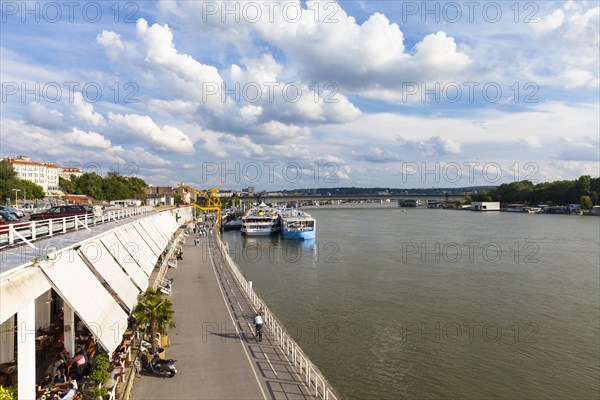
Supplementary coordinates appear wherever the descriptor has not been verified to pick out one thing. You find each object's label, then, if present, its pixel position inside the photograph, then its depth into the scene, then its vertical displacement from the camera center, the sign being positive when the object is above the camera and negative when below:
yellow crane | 110.79 -0.34
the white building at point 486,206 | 154.38 -3.36
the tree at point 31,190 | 81.78 +1.35
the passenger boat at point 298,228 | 66.94 -5.04
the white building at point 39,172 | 132.75 +8.15
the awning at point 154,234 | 26.89 -2.59
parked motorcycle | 13.04 -5.17
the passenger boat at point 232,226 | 94.81 -6.43
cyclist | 16.27 -4.88
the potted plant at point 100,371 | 10.65 -4.34
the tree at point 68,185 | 116.71 +3.31
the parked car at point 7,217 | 22.58 -1.14
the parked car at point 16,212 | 32.33 -1.17
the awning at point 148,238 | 24.13 -2.44
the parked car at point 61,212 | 26.91 -0.98
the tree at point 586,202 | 124.81 -1.62
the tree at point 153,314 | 13.92 -3.81
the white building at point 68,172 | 175.25 +10.78
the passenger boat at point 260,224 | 77.44 -4.98
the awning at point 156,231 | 29.56 -2.50
